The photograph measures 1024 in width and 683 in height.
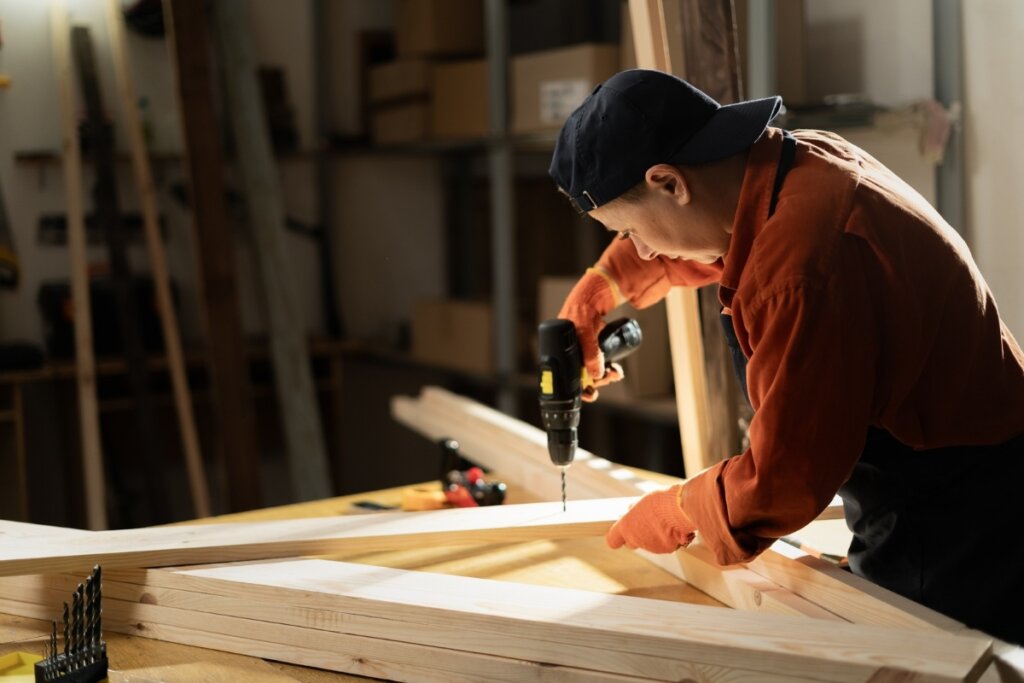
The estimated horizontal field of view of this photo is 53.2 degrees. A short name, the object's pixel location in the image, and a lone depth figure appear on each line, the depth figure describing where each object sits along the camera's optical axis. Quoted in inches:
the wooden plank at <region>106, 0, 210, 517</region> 165.5
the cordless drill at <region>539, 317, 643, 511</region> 75.7
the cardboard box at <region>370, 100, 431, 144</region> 184.5
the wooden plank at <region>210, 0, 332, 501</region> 170.9
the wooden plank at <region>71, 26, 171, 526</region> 168.2
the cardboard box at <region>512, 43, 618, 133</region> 147.4
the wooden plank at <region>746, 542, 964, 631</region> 55.2
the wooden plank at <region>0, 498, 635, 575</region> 66.5
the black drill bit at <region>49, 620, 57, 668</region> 55.0
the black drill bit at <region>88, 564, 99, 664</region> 55.4
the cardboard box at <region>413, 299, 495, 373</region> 171.8
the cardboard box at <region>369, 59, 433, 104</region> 183.8
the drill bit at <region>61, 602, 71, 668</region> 54.6
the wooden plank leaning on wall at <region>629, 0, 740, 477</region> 76.2
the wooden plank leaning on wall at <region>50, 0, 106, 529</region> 157.9
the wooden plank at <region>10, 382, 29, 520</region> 161.6
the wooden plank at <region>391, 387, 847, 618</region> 64.6
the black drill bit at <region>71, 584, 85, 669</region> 55.6
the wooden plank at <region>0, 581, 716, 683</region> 55.2
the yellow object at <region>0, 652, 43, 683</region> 56.7
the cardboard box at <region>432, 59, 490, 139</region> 169.8
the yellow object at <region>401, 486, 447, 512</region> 88.0
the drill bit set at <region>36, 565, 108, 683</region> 53.8
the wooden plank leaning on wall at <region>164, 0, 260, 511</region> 158.4
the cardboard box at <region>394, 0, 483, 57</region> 180.7
